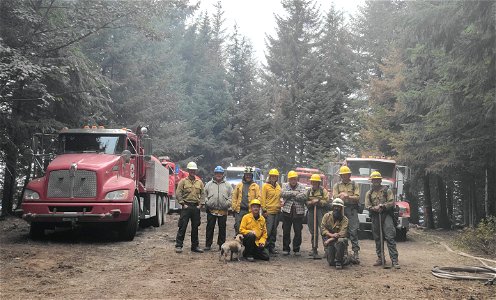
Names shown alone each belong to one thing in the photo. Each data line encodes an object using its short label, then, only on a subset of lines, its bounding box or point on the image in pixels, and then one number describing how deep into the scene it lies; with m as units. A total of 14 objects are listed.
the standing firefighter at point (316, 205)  11.25
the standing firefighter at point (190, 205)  11.21
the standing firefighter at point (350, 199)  10.77
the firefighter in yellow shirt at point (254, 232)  10.12
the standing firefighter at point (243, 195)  11.10
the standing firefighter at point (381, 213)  10.20
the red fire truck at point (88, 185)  11.64
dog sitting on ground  9.88
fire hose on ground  8.59
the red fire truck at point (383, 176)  16.61
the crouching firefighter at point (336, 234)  9.94
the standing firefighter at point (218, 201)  11.21
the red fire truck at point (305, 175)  25.59
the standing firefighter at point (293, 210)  11.24
